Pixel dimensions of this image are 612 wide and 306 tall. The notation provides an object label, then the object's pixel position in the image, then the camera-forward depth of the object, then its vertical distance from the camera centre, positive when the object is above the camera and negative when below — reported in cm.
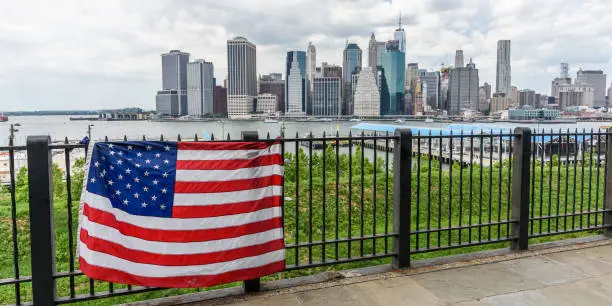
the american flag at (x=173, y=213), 373 -79
